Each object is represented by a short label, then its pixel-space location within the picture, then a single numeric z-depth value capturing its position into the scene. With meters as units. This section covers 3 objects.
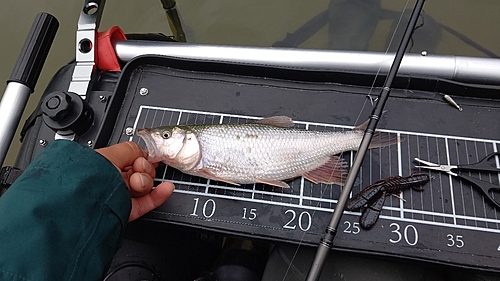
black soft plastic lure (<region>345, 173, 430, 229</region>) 0.31
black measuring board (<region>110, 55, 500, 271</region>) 0.30
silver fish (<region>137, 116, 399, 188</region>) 0.33
